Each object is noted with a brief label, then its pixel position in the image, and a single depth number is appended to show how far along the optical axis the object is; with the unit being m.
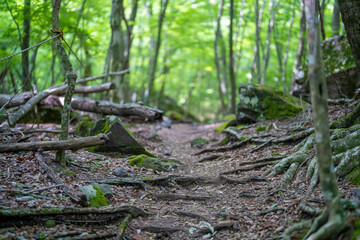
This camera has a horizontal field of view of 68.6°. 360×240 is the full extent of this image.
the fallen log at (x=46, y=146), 5.03
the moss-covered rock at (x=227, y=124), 11.51
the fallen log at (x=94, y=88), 10.98
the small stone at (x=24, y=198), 3.69
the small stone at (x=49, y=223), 3.49
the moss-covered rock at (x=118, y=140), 7.51
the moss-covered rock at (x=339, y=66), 8.41
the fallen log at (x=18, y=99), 8.37
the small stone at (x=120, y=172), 5.95
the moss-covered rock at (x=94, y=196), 4.27
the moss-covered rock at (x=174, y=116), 21.49
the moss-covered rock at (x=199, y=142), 10.33
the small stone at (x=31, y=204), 3.67
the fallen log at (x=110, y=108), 10.14
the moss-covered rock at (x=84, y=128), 8.44
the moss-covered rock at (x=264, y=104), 9.51
